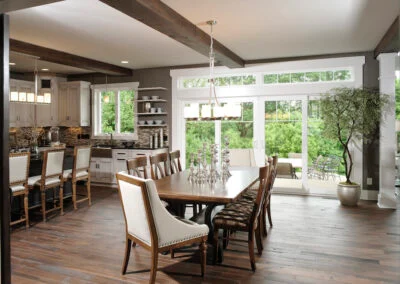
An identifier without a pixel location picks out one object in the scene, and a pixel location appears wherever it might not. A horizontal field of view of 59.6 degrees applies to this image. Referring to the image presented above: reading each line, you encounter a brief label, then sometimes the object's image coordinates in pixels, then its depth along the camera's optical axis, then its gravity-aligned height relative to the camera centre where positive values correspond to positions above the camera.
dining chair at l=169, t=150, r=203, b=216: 4.89 -0.36
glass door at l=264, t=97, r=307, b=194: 6.82 -0.13
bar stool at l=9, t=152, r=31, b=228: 4.41 -0.56
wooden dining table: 3.09 -0.55
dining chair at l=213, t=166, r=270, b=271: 3.22 -0.83
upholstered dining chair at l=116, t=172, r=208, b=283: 2.67 -0.74
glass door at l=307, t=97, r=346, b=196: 6.59 -0.49
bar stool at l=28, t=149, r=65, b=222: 4.97 -0.63
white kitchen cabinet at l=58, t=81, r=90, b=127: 8.34 +0.70
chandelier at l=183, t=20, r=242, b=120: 4.12 +0.24
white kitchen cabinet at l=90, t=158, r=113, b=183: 7.76 -0.84
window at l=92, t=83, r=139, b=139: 8.23 +0.54
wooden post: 2.75 -0.16
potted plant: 5.69 +0.26
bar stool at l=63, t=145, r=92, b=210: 5.56 -0.60
